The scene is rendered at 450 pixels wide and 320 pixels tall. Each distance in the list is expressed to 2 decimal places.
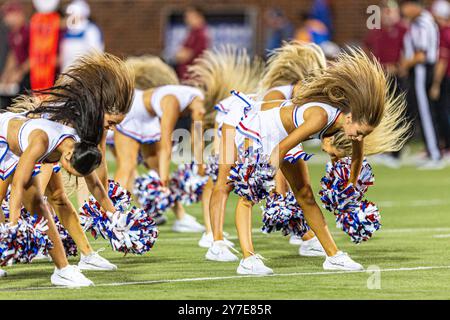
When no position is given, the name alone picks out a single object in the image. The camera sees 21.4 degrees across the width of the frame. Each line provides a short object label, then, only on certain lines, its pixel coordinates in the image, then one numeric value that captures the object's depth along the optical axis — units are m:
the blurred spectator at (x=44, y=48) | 16.75
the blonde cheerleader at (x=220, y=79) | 10.71
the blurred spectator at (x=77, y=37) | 16.86
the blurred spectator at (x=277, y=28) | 21.70
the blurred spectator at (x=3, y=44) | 22.42
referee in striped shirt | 17.16
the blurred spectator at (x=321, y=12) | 22.05
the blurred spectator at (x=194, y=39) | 19.05
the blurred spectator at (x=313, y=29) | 20.58
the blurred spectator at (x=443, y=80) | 18.05
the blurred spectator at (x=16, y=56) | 17.66
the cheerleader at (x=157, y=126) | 10.16
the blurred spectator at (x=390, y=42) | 18.48
